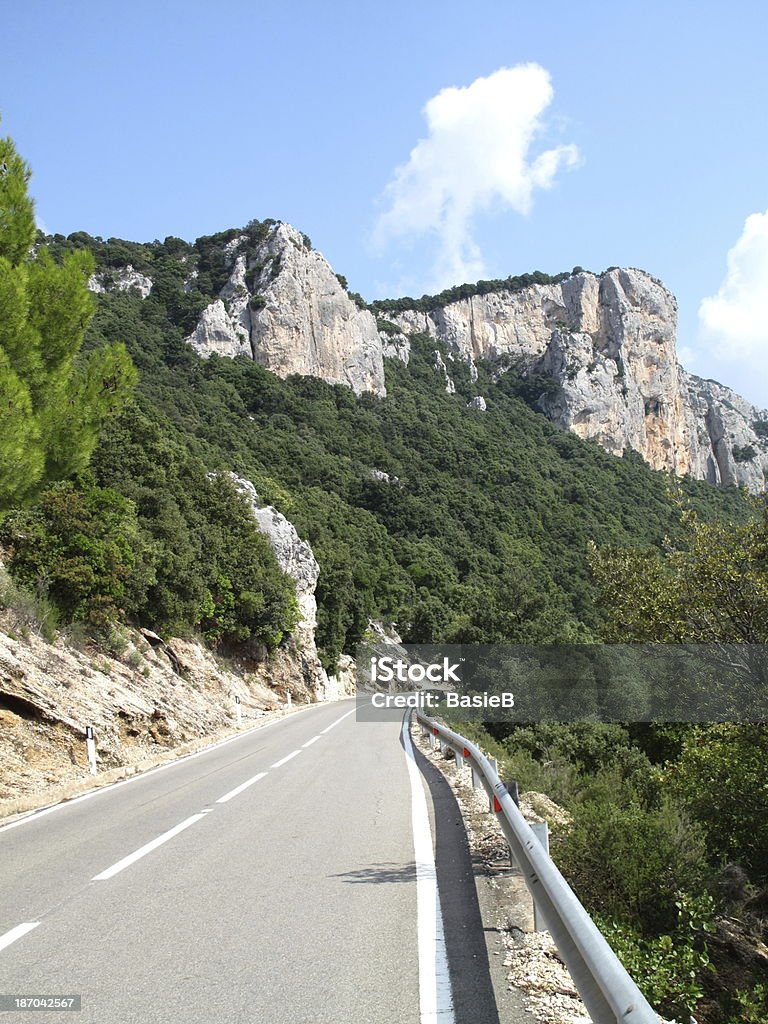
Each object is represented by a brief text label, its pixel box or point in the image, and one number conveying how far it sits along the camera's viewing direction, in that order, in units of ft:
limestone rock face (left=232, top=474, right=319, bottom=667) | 155.22
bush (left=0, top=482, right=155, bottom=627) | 62.75
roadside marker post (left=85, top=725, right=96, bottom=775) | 40.46
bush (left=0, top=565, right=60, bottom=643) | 52.75
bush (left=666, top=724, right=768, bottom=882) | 30.63
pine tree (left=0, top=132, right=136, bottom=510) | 28.71
